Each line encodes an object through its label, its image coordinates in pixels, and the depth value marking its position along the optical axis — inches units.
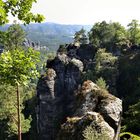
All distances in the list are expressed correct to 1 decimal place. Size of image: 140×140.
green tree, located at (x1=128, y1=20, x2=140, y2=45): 2353.5
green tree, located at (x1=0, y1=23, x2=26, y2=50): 2420.7
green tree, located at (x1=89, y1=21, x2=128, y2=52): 2347.5
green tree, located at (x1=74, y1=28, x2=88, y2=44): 2896.4
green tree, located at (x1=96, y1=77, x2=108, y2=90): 1555.4
